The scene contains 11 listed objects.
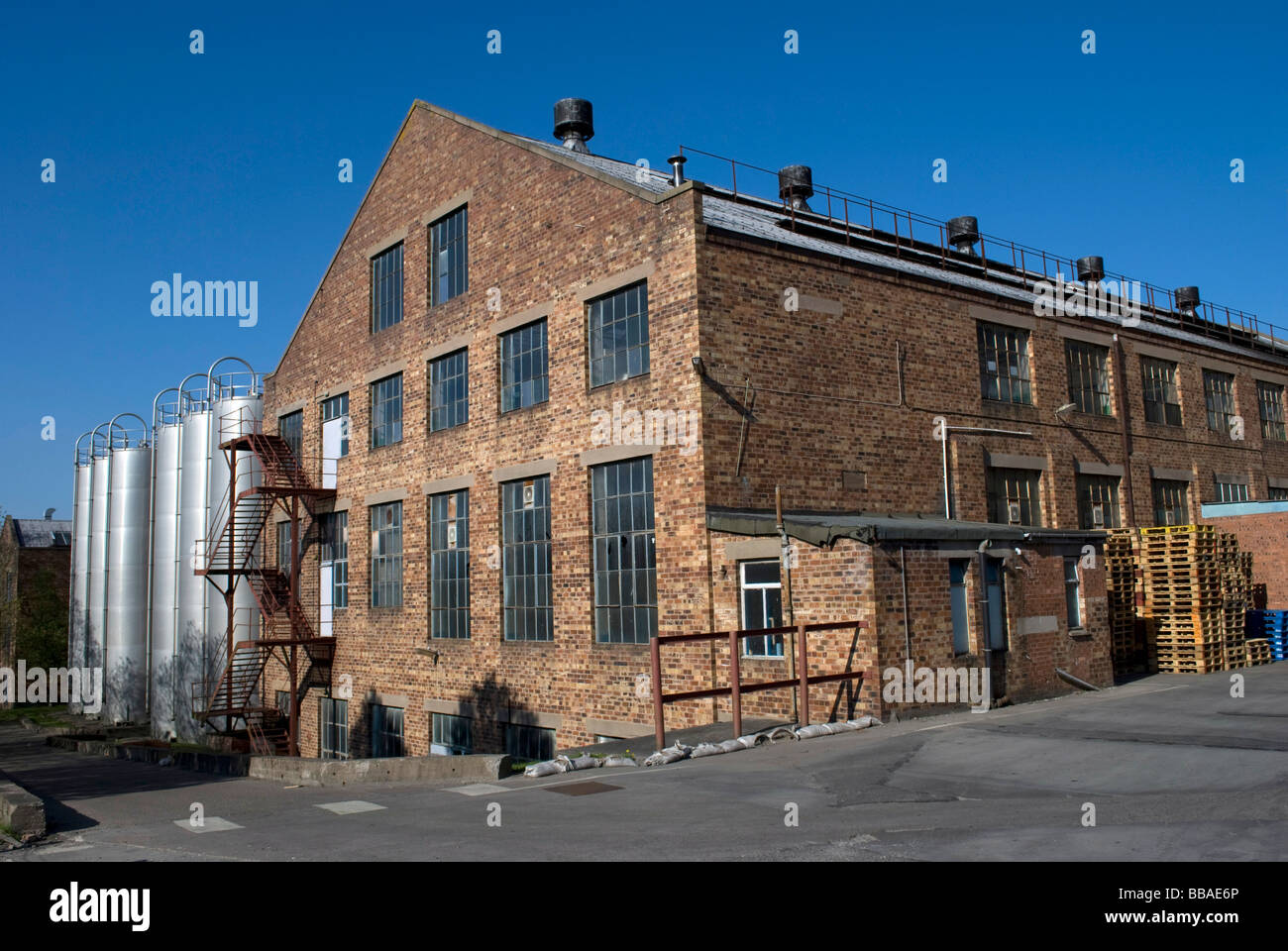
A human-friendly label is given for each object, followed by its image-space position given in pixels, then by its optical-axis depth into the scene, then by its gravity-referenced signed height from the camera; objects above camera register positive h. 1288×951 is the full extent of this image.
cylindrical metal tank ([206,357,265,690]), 29.36 +3.33
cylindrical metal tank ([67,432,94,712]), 38.34 +0.76
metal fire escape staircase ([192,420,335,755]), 25.98 -0.85
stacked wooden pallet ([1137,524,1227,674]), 20.08 -0.84
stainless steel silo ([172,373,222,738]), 31.19 +0.63
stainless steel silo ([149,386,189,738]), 32.17 +0.21
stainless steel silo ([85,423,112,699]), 36.69 +1.08
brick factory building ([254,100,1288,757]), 15.39 +2.43
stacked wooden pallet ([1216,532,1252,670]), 20.62 -0.93
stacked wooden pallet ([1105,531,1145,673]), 20.39 -0.77
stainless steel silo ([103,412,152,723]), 35.03 +0.11
